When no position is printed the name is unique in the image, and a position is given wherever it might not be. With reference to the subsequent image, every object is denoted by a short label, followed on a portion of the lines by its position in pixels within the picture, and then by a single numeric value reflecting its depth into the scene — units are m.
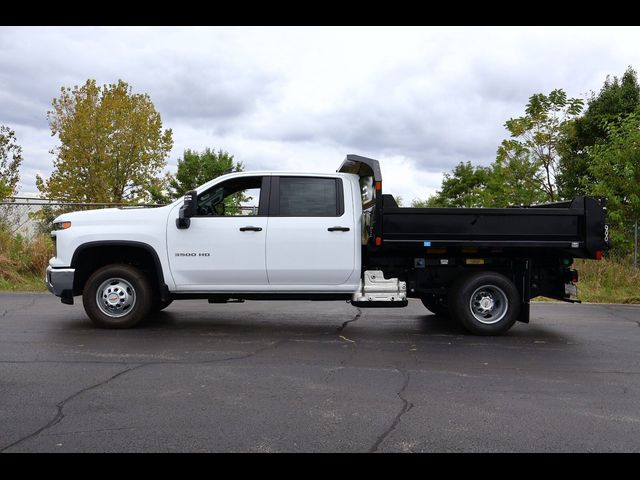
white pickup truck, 7.96
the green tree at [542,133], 21.09
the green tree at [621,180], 15.30
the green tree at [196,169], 41.94
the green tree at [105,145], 33.09
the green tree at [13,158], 36.25
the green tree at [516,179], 20.70
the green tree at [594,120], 23.56
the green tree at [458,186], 45.11
